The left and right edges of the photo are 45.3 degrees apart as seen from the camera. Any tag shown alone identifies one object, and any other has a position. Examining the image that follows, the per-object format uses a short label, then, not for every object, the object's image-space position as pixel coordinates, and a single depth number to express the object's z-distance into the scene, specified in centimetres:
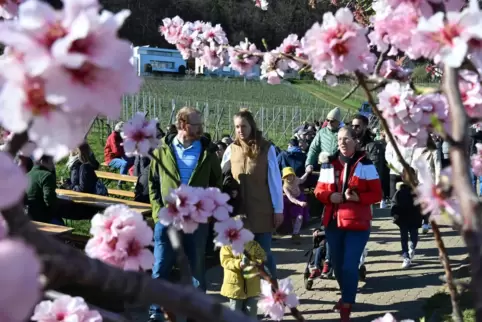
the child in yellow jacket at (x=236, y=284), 430
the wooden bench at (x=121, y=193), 720
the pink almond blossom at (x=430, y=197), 119
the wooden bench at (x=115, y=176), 736
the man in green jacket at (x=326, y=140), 691
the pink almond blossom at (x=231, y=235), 229
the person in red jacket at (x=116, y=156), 885
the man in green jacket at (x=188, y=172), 419
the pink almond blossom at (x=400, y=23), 142
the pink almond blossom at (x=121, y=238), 156
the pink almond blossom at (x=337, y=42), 155
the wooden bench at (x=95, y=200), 546
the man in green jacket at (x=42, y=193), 476
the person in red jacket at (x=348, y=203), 445
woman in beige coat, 440
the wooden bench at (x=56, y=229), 418
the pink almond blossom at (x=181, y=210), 210
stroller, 562
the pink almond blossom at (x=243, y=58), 306
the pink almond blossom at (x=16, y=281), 51
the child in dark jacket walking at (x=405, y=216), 624
